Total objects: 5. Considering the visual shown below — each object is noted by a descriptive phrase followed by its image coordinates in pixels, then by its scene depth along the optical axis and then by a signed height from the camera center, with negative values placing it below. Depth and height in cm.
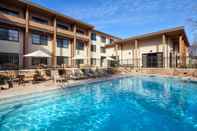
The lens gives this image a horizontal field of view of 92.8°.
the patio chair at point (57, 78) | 796 -104
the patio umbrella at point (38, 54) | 833 +107
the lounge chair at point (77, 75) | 935 -94
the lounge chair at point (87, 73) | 1061 -83
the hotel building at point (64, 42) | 1089 +376
